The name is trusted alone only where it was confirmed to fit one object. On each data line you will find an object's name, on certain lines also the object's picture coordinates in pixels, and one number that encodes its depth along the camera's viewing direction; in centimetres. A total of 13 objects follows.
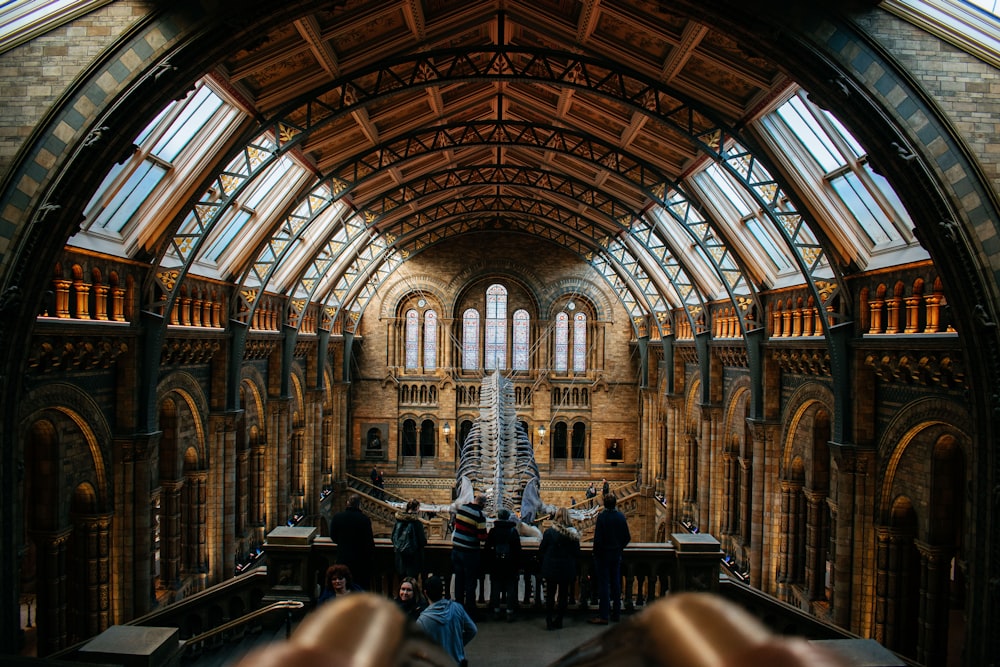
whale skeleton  1730
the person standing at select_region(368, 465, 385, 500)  3080
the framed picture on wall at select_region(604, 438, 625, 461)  3378
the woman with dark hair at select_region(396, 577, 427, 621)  629
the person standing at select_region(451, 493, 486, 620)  812
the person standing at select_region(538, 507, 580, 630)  814
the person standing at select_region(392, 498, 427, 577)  811
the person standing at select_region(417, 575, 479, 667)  516
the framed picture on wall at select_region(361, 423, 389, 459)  3388
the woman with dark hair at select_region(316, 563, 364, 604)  609
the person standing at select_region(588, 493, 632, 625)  798
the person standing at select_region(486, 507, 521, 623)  830
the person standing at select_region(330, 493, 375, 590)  795
